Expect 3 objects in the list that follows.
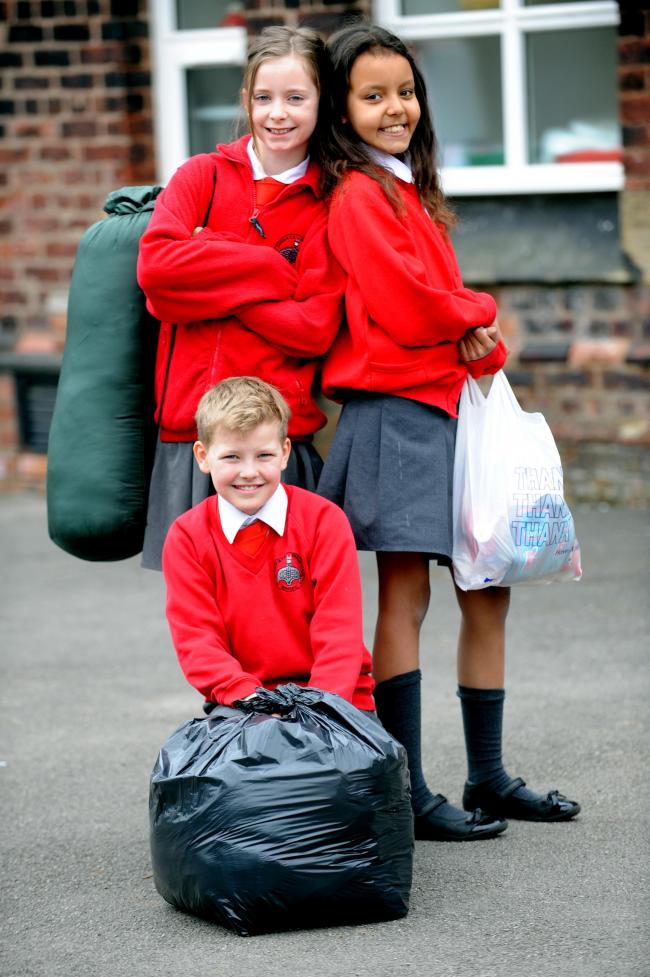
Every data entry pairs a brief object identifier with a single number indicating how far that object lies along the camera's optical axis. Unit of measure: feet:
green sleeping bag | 21.50
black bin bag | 18.06
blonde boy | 19.79
